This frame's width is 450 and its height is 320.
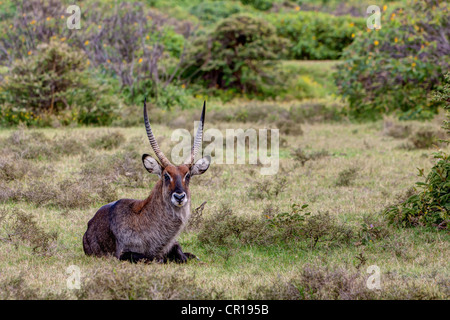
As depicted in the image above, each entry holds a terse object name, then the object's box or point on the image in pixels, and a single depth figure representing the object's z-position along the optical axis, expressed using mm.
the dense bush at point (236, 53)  22297
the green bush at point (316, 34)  27250
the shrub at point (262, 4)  39156
